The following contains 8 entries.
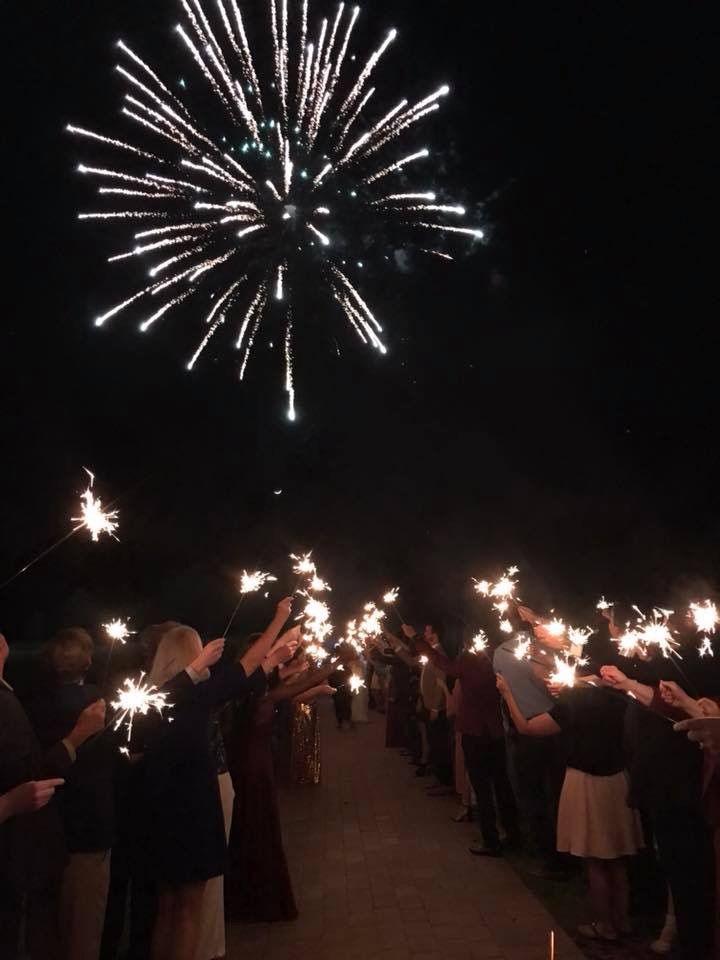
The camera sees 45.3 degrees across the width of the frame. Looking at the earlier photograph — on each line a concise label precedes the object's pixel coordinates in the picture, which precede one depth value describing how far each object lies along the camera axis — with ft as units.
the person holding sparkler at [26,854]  11.38
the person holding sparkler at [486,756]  29.99
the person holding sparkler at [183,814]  14.99
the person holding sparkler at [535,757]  27.50
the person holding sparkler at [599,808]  21.12
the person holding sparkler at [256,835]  22.44
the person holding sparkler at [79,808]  15.67
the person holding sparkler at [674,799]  17.44
